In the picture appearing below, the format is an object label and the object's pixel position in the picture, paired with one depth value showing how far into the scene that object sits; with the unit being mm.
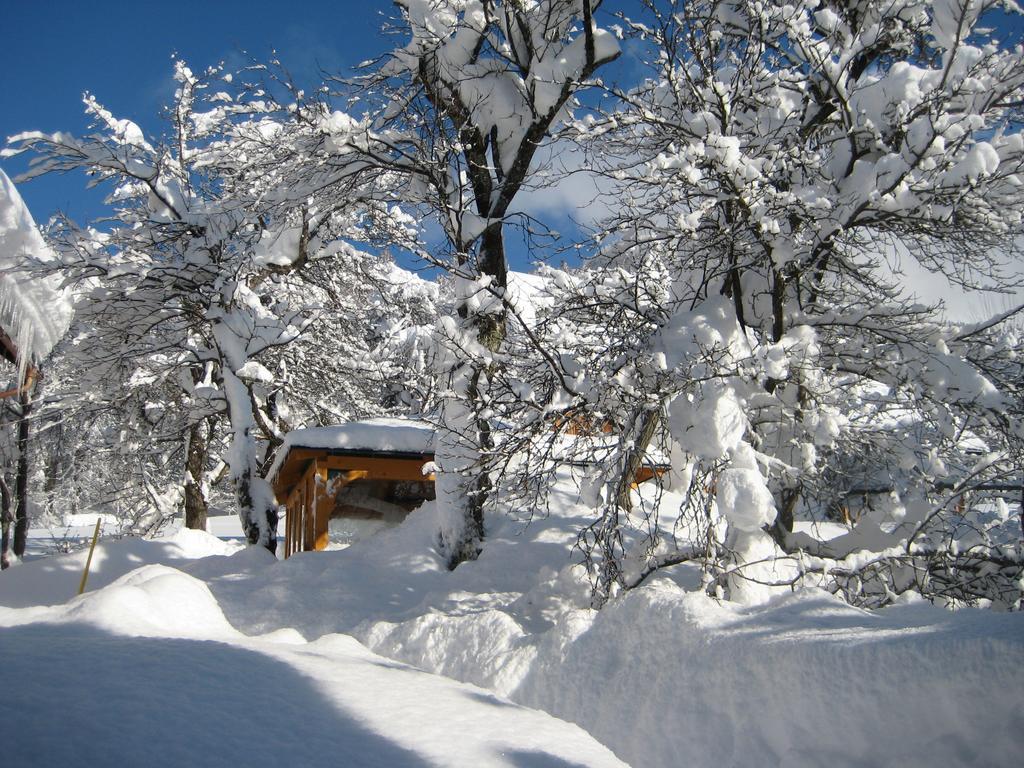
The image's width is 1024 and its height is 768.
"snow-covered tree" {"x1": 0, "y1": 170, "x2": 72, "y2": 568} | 7641
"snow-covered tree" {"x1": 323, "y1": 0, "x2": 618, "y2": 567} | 7340
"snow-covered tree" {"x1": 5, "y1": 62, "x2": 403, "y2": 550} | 9219
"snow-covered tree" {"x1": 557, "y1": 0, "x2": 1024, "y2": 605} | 4926
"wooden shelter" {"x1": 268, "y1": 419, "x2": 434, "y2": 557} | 10188
